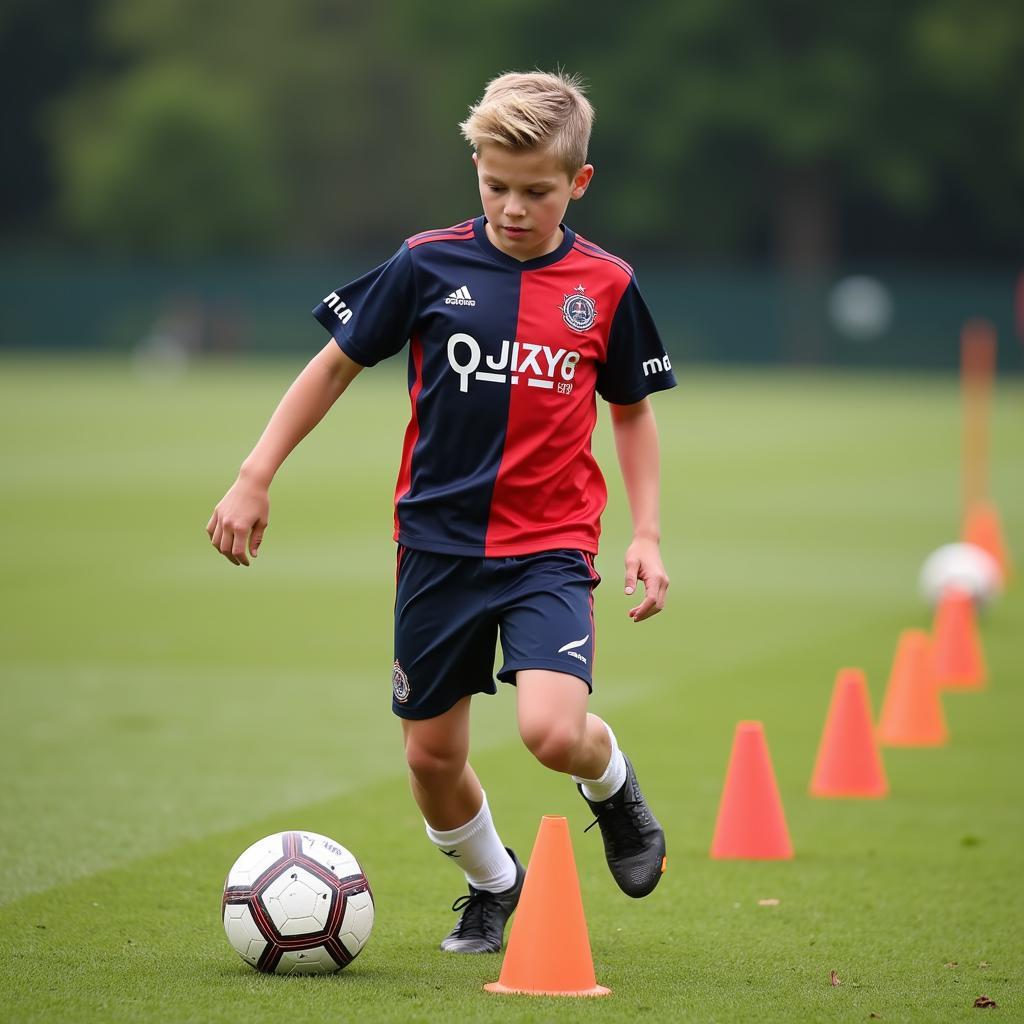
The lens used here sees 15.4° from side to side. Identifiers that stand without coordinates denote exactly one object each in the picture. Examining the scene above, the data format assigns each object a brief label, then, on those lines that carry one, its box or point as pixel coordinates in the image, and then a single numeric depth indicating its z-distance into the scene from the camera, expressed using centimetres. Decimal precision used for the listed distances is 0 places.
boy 941
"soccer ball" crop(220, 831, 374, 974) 944
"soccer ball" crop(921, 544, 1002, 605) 2350
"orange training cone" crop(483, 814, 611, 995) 921
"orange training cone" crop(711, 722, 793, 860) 1252
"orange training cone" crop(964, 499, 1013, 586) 2705
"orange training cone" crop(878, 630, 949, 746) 1664
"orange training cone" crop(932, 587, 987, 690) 1973
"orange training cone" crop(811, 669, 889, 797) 1469
